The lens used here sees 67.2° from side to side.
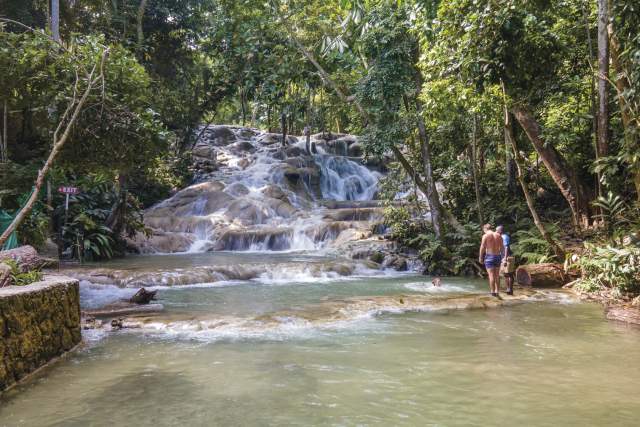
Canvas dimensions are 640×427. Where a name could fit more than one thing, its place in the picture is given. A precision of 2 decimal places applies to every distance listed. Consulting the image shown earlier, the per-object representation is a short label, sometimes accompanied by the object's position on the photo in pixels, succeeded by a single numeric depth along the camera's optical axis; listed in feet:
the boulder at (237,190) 84.48
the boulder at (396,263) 52.44
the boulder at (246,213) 75.26
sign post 43.09
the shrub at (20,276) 19.15
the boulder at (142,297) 30.17
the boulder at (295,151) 109.91
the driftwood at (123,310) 27.12
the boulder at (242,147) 115.03
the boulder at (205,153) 103.77
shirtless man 34.06
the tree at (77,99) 19.77
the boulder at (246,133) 129.56
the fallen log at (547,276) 38.91
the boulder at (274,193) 84.69
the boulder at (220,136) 124.48
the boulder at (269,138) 123.75
